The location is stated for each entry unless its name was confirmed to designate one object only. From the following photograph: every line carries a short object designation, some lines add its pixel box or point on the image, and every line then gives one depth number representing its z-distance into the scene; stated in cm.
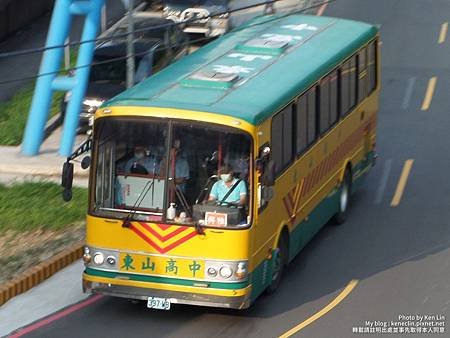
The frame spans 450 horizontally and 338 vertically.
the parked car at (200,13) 3694
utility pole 2503
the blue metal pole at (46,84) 2708
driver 1678
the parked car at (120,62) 2928
